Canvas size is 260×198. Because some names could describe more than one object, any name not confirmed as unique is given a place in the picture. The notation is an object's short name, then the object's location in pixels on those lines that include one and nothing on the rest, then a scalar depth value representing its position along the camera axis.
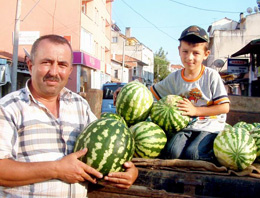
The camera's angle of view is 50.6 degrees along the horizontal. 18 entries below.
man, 1.92
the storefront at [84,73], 23.20
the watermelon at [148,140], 2.79
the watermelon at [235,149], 2.44
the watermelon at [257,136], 2.75
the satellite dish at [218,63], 22.33
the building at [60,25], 23.22
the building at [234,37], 30.13
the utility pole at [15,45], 13.07
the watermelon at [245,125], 3.57
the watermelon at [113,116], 3.19
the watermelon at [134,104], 3.28
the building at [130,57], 43.78
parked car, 11.91
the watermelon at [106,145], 2.08
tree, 65.32
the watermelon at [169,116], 3.01
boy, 2.78
